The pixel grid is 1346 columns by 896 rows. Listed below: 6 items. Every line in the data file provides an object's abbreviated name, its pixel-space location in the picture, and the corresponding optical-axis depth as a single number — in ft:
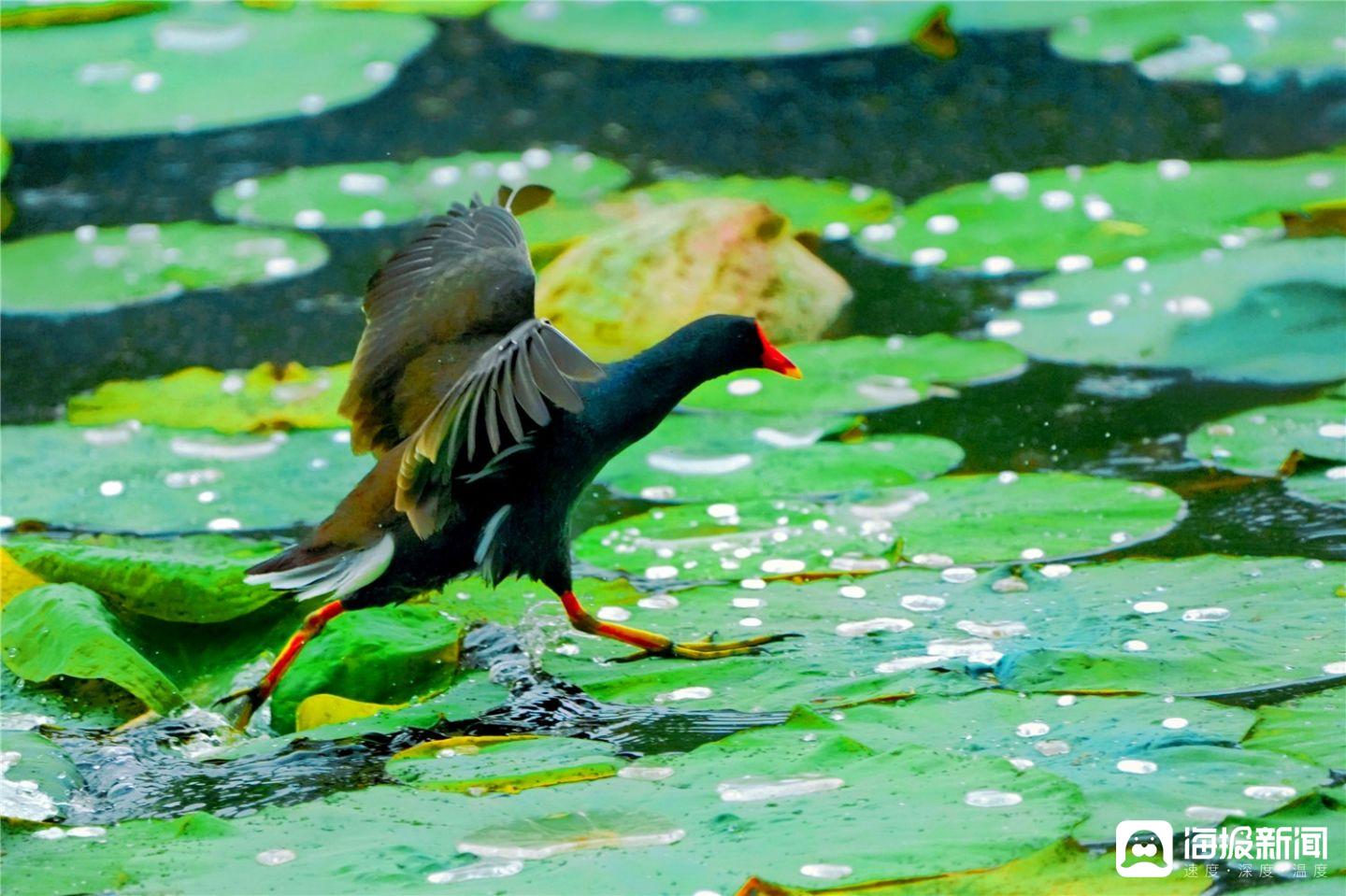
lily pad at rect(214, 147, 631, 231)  45.11
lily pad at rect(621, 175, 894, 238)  42.22
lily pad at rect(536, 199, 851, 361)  36.45
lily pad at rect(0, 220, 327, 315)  41.16
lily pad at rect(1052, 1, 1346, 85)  49.52
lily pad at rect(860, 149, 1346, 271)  38.29
